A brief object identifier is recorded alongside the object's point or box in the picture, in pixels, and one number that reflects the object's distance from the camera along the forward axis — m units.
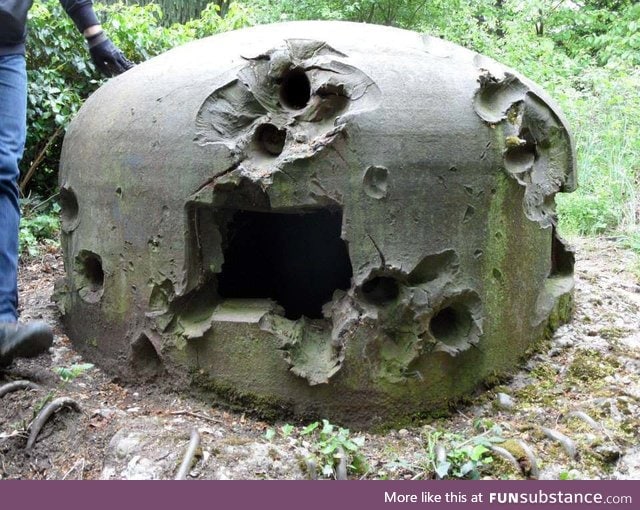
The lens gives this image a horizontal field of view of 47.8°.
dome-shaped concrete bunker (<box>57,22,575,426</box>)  2.58
